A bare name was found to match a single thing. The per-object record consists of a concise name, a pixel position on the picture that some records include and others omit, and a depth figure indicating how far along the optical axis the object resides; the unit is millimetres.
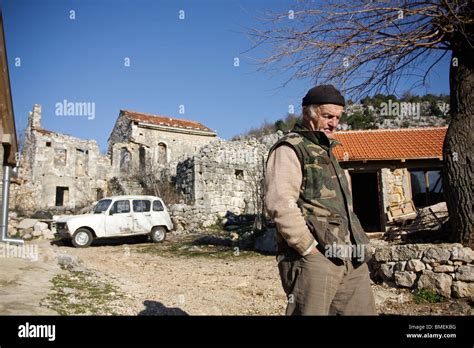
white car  10938
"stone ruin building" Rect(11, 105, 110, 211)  20391
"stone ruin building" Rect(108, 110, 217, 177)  23359
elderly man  1992
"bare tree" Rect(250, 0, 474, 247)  5215
